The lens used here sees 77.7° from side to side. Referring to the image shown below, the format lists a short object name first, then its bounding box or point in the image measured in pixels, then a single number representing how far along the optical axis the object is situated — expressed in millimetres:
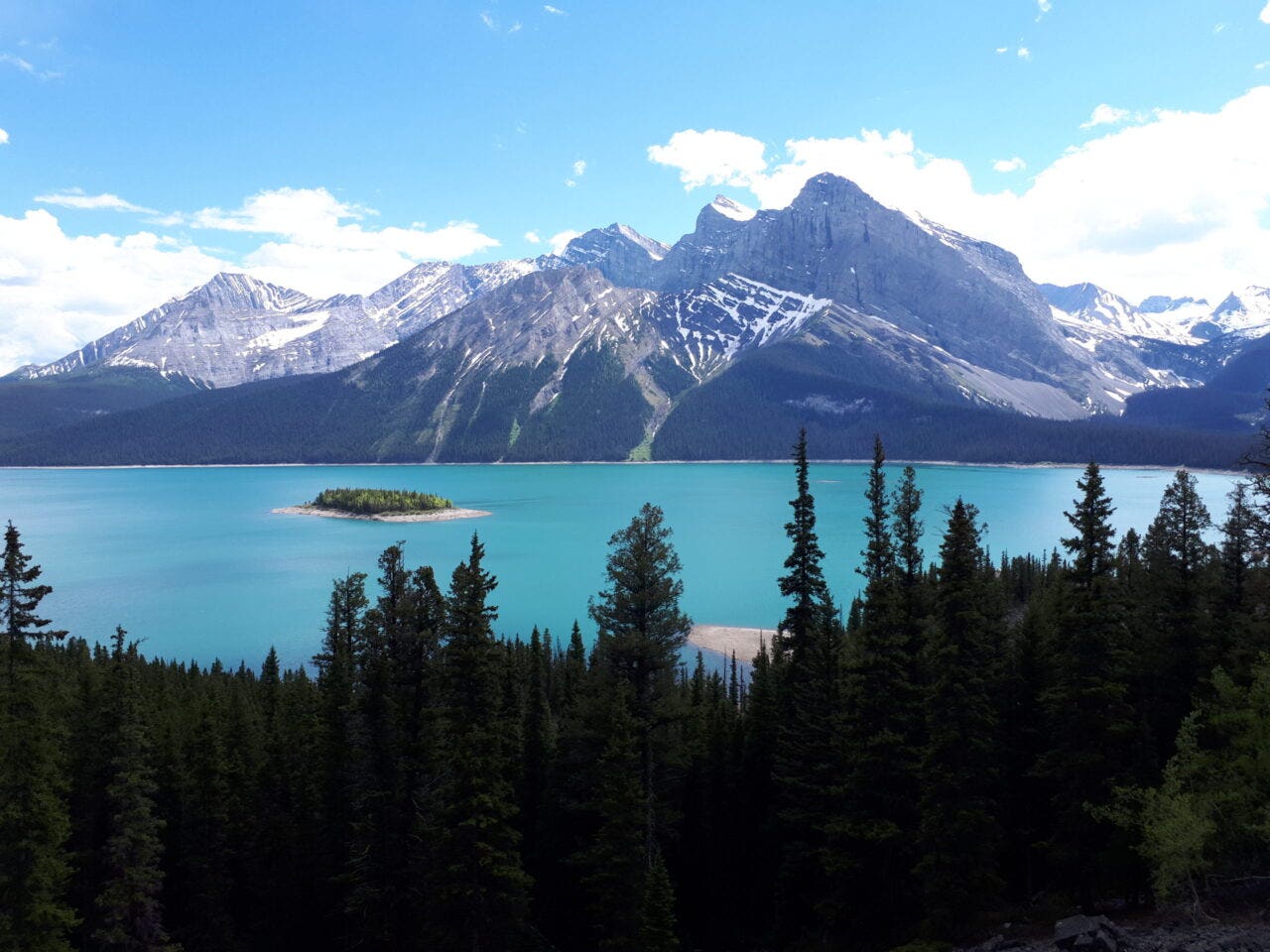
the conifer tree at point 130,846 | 30250
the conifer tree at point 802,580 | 36438
